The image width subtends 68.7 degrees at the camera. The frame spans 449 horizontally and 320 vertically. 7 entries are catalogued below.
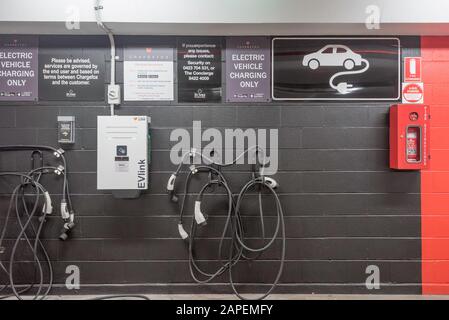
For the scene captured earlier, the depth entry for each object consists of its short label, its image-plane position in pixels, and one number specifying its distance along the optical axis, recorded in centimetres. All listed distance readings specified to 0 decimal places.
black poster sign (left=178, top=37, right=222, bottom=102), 254
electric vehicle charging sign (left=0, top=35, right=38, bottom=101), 251
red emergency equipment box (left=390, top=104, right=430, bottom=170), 240
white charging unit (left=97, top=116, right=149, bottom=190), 234
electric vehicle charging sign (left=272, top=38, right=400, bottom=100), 255
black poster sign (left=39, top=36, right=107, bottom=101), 252
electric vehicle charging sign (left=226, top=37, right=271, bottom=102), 254
